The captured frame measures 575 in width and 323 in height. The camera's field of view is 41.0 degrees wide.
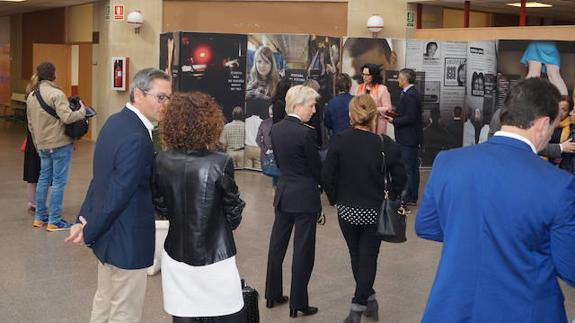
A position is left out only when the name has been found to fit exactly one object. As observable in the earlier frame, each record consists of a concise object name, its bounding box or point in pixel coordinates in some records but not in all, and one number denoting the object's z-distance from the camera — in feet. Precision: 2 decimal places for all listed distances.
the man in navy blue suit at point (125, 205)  12.01
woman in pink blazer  31.04
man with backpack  24.36
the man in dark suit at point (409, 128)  29.99
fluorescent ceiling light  47.96
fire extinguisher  47.14
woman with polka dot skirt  16.17
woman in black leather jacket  11.82
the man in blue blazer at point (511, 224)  8.27
